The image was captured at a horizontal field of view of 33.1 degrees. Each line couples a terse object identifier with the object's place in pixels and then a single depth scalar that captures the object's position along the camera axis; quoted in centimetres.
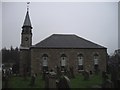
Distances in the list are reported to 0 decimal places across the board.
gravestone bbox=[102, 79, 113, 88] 1270
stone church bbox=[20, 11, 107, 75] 3170
